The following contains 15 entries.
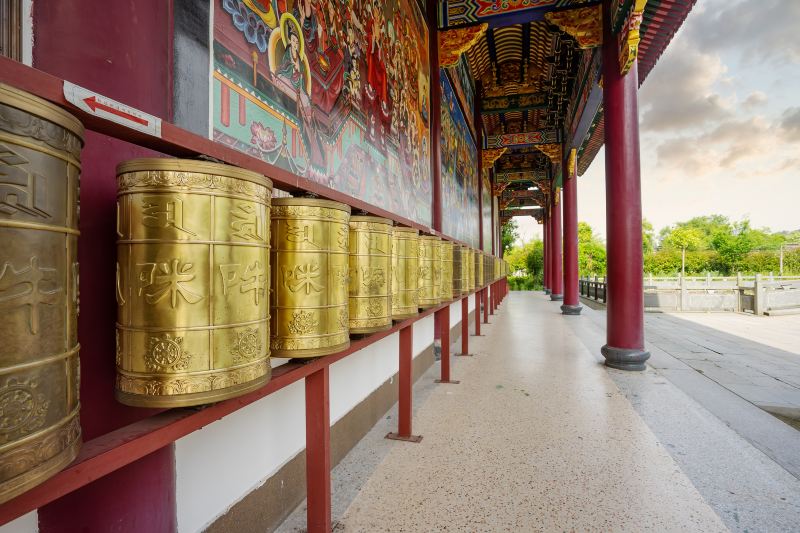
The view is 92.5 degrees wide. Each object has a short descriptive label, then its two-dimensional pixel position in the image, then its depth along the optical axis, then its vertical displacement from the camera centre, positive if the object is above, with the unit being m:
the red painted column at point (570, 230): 11.10 +1.24
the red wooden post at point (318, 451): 1.53 -0.73
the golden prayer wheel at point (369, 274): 1.69 -0.01
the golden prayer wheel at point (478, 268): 5.94 +0.05
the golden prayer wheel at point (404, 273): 2.23 -0.01
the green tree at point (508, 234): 38.32 +3.77
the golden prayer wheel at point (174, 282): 0.82 -0.02
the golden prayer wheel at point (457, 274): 4.01 -0.03
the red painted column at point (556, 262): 14.81 +0.32
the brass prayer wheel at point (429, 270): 2.82 +0.01
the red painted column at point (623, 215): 4.84 +0.70
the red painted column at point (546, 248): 22.65 +1.34
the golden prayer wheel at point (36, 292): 0.53 -0.02
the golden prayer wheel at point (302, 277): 1.23 -0.01
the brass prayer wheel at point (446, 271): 3.35 +0.00
